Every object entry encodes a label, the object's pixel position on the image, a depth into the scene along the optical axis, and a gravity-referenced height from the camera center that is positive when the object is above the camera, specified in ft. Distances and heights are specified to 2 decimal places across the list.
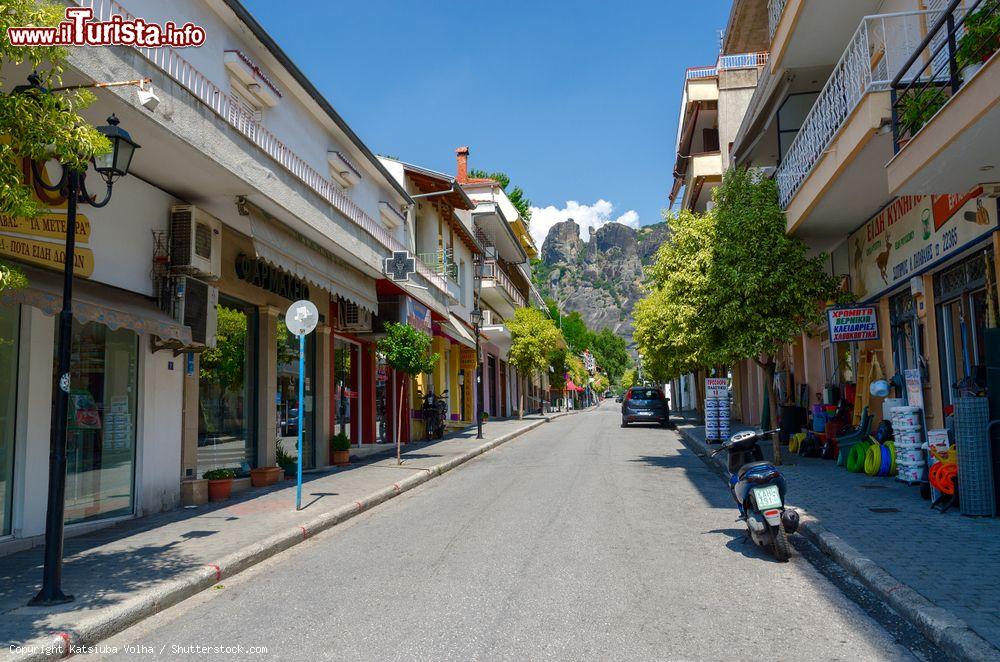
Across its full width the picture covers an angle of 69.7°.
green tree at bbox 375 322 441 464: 52.85 +3.57
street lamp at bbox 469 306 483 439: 81.08 +8.62
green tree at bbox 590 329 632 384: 376.27 +21.19
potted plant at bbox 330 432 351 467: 53.16 -3.78
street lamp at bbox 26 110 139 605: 18.06 +0.39
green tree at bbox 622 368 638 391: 394.60 +8.23
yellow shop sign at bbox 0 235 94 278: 23.88 +5.28
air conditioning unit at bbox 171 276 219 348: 33.24 +4.40
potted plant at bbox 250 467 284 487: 42.00 -4.52
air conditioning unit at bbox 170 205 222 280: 33.58 +7.51
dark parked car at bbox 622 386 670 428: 97.86 -2.07
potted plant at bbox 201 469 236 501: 36.14 -4.20
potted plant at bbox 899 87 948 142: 27.45 +10.76
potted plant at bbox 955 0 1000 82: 23.45 +11.50
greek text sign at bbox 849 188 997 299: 30.04 +7.36
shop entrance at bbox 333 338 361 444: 57.29 +0.81
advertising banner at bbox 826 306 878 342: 42.32 +3.80
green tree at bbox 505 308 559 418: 123.85 +9.17
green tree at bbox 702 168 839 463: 42.52 +6.16
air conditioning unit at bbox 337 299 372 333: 56.29 +6.30
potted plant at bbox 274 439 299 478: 46.47 -4.07
